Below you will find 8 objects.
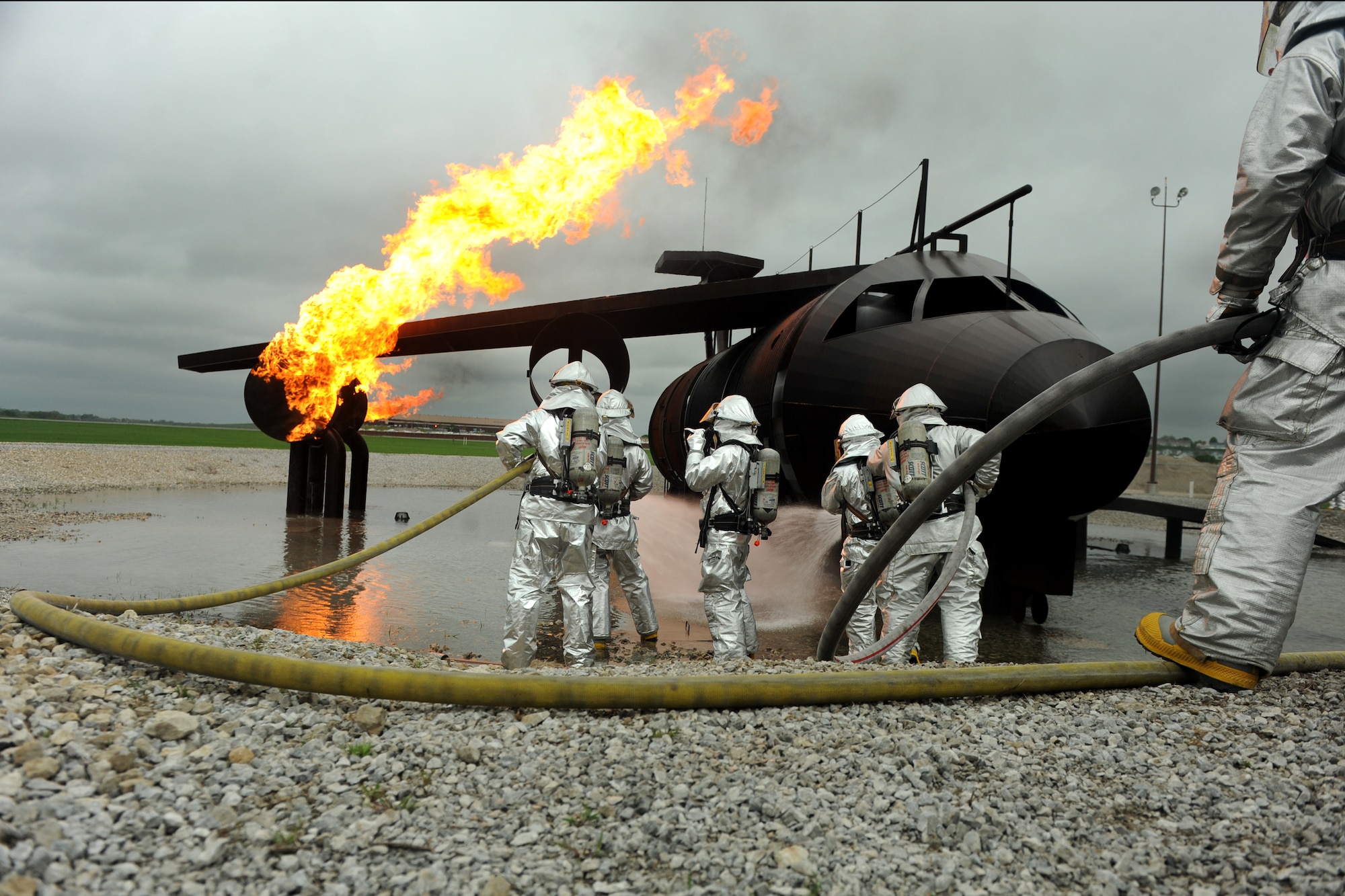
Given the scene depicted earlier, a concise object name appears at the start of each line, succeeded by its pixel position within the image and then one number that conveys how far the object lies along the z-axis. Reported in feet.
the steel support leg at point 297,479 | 49.57
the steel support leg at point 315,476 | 49.21
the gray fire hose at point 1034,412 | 11.03
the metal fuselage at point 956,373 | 20.77
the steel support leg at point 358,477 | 49.90
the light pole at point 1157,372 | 83.76
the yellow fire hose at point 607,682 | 9.44
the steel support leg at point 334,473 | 47.50
